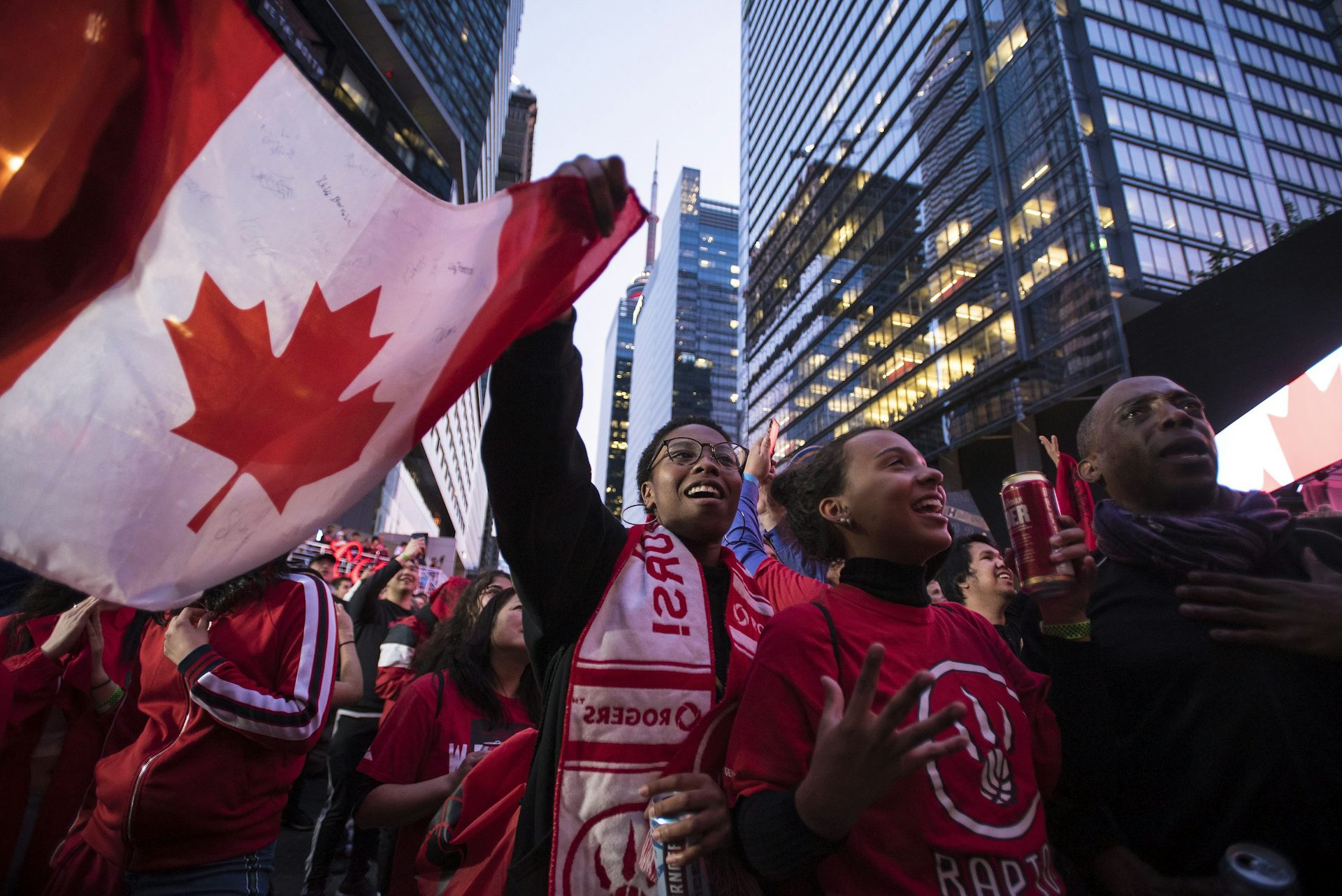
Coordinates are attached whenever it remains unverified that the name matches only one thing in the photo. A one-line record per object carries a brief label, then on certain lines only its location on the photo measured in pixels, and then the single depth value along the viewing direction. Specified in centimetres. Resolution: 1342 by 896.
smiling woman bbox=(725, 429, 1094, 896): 109
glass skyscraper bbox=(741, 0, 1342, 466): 2753
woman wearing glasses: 142
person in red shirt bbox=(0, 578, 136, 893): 242
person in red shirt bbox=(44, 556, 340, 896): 189
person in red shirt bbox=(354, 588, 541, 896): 239
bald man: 144
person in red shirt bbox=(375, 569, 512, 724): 333
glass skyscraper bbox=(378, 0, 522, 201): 4269
